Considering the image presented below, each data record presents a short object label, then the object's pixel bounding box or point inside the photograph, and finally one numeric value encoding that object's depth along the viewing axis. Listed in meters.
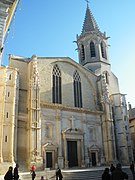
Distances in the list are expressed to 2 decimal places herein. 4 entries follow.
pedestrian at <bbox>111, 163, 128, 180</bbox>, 5.16
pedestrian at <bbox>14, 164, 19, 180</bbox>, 8.98
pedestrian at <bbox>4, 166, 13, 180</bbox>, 7.72
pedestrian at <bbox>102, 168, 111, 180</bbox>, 7.42
